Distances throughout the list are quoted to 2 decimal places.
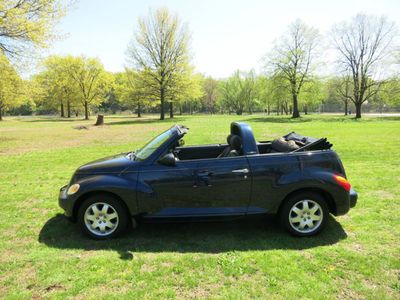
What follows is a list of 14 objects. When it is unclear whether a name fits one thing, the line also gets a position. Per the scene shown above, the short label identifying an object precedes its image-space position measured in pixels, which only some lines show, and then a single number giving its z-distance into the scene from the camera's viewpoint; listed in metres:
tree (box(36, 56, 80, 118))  52.47
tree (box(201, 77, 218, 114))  85.38
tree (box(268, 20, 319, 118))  43.25
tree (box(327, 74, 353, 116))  46.53
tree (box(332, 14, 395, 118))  43.22
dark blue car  4.13
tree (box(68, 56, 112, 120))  52.88
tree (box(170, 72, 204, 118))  42.09
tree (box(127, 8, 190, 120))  41.03
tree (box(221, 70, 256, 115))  76.94
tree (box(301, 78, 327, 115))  43.41
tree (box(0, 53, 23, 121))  18.01
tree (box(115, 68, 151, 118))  42.25
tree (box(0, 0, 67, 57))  15.45
